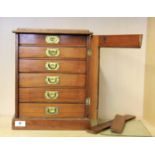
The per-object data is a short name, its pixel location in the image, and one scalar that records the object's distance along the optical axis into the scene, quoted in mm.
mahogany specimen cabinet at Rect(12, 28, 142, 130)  972
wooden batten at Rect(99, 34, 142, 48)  905
